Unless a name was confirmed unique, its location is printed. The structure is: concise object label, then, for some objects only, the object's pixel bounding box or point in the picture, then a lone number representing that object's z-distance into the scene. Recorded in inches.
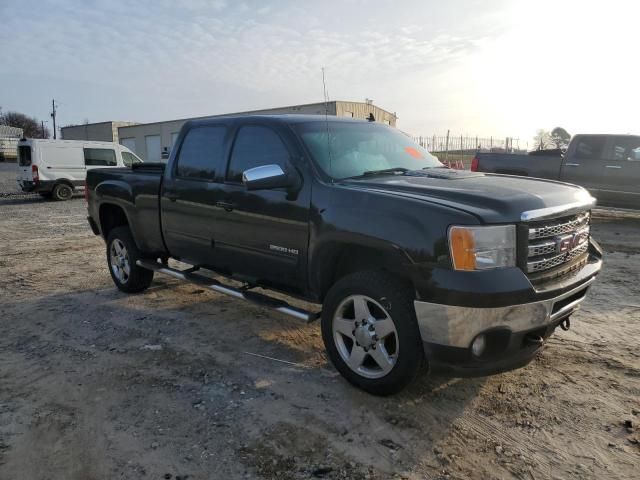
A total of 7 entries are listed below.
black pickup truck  110.0
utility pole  2961.6
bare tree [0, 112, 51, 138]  3940.2
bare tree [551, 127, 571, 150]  1444.3
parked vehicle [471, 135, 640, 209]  392.5
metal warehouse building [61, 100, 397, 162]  1743.4
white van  652.1
